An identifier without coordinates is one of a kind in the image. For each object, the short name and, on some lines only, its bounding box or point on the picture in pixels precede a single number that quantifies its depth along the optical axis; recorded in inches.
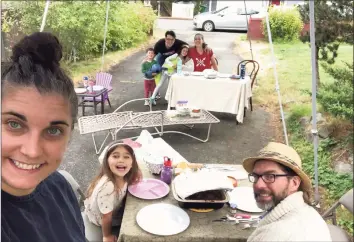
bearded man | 72.8
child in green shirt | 266.4
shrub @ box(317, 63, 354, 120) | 161.8
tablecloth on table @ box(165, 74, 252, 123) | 239.1
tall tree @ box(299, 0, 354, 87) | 176.6
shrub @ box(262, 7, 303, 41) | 534.6
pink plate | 103.4
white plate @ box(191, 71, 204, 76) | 252.4
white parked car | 626.2
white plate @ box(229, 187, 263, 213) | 99.6
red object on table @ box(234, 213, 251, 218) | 95.7
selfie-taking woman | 37.4
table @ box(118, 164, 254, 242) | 87.0
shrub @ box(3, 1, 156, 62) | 336.8
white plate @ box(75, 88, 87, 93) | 244.6
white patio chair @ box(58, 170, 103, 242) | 112.0
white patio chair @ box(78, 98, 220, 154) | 196.2
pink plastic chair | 264.8
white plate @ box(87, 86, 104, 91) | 250.5
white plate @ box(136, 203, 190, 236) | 89.0
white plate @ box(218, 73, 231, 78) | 250.4
